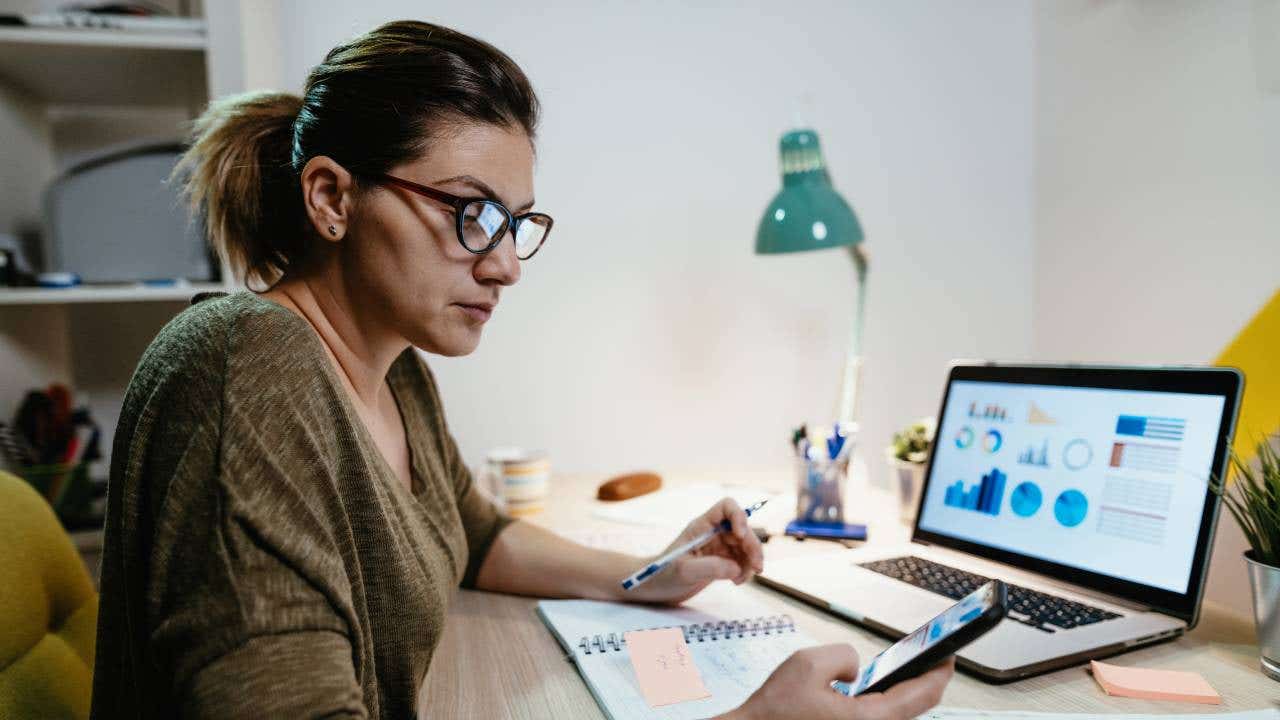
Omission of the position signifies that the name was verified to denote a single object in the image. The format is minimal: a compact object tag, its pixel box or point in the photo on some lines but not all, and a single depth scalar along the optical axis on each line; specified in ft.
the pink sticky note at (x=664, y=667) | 2.21
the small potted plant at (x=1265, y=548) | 2.28
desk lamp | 4.41
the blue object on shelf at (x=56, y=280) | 4.46
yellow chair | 2.43
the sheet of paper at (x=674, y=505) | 4.44
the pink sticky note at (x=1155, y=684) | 2.15
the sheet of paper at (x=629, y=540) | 3.82
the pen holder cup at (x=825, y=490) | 4.01
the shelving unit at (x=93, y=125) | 4.50
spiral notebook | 2.17
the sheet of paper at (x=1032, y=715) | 2.02
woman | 1.83
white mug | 4.67
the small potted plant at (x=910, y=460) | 4.05
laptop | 2.58
